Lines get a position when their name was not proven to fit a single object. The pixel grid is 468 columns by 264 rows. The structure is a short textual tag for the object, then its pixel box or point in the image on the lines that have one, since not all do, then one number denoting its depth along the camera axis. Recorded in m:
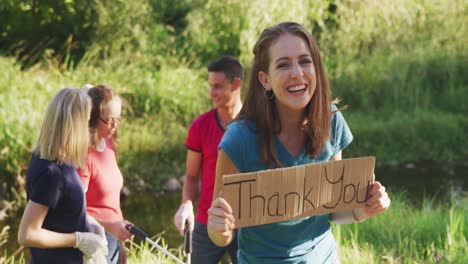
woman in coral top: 7.02
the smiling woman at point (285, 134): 4.60
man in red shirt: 7.48
